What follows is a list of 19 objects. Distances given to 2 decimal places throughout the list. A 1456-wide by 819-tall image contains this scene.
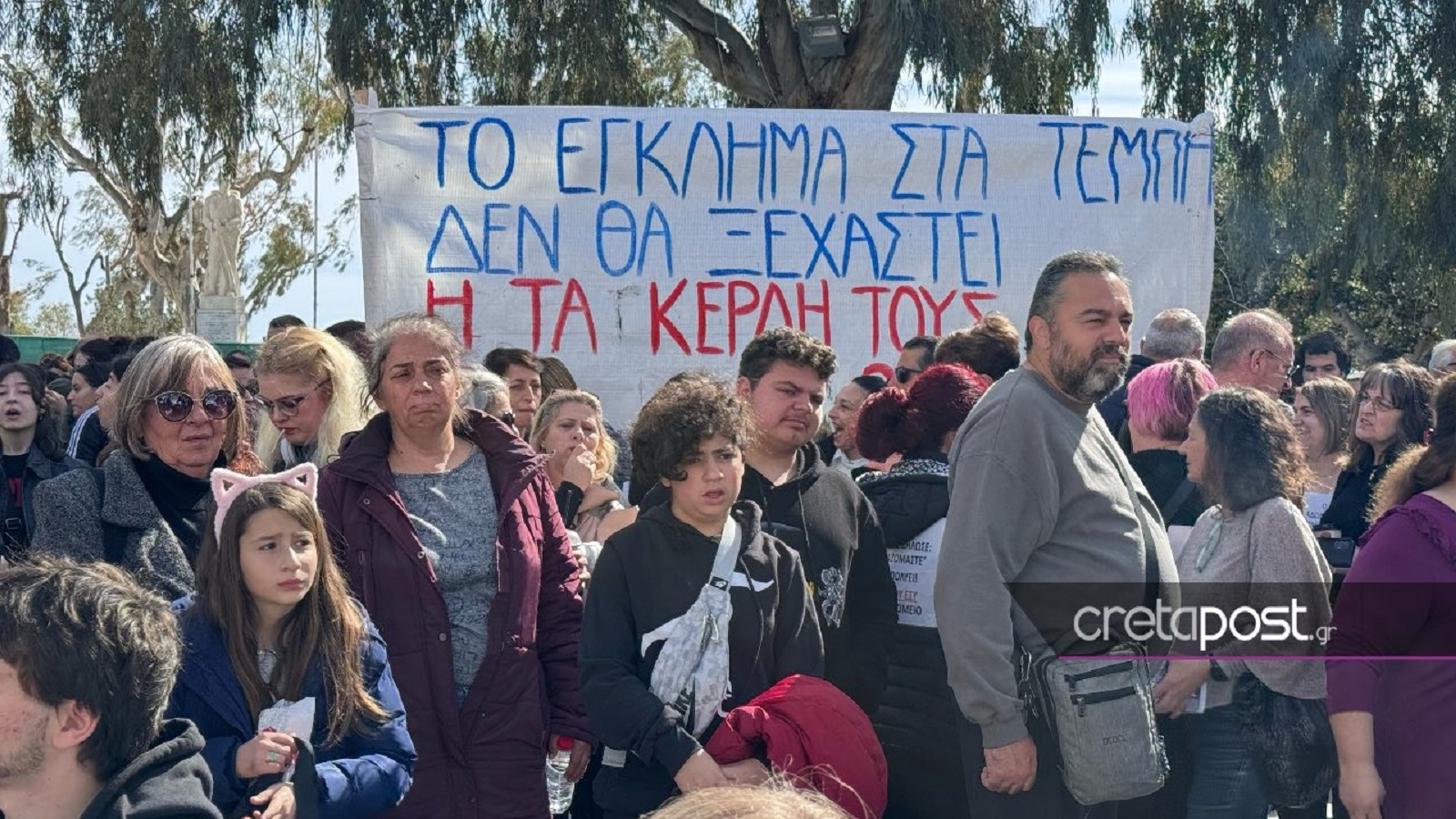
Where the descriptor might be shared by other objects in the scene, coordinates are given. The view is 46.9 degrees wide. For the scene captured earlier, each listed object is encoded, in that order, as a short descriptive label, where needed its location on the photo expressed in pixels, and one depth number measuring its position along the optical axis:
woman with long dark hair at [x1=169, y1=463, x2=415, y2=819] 3.12
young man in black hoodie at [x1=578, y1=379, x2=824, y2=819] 3.46
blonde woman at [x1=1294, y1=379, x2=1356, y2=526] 5.76
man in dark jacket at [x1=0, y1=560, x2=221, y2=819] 2.39
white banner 6.74
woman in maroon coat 3.79
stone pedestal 25.86
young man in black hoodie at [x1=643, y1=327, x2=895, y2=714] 3.97
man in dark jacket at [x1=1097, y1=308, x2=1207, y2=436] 5.65
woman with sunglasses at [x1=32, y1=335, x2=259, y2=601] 3.57
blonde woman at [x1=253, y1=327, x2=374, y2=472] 4.46
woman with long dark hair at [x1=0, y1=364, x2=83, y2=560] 6.06
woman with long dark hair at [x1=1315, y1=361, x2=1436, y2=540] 5.23
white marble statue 36.72
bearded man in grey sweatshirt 3.46
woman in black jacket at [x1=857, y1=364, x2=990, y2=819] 4.13
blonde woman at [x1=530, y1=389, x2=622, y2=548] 5.08
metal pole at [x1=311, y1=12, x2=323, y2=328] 10.10
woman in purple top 3.60
